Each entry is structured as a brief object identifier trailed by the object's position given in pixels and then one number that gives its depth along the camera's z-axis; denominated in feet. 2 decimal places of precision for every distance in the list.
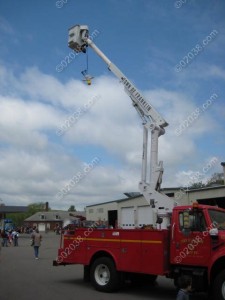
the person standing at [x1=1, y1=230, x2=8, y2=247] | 86.29
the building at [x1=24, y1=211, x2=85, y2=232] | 286.10
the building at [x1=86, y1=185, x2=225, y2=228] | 75.28
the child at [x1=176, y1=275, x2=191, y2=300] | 20.05
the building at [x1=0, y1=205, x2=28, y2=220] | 200.02
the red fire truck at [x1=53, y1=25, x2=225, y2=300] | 24.87
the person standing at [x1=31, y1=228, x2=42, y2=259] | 54.87
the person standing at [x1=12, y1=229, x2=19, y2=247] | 88.75
